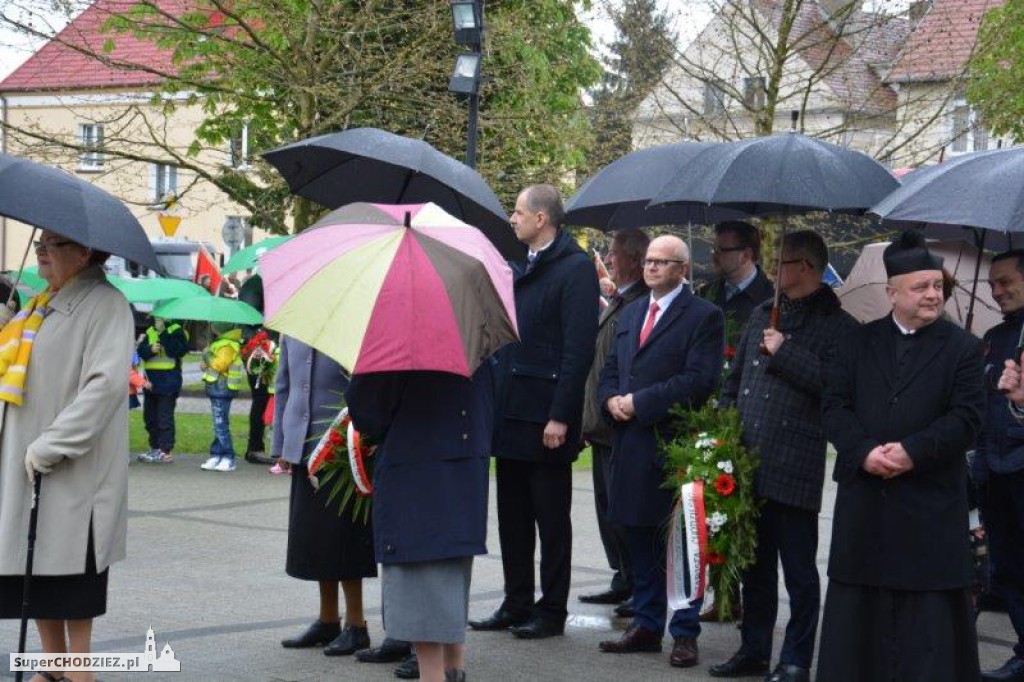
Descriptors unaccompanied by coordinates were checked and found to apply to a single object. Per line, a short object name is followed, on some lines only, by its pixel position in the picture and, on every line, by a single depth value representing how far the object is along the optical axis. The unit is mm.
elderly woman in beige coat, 6254
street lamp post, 14258
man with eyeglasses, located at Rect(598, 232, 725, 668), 7914
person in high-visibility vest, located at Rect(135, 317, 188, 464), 16875
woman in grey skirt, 6293
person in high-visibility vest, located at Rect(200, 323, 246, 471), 16578
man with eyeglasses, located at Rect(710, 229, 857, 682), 7254
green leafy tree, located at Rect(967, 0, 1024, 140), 20531
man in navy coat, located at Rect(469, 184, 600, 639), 8273
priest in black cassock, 6168
